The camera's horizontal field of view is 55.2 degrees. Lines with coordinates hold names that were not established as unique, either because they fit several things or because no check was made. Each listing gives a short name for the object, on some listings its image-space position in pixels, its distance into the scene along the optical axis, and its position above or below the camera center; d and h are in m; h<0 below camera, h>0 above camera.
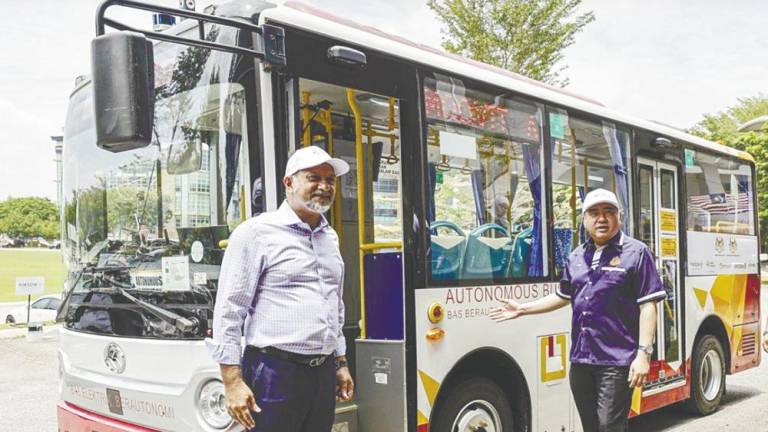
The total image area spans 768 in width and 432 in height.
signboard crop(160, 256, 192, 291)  4.09 -0.20
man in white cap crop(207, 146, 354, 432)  3.21 -0.36
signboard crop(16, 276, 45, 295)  17.42 -1.06
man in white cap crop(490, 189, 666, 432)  4.18 -0.54
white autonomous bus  3.97 +0.18
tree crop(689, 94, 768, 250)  42.53 +5.65
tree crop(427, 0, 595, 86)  16.80 +4.49
